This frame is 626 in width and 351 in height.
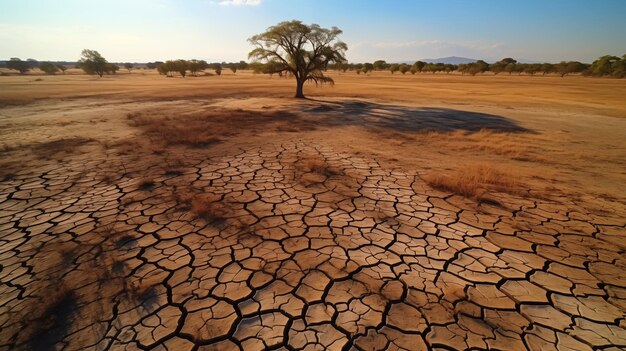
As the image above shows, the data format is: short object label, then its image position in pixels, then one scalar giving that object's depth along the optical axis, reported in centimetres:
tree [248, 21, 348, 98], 2009
